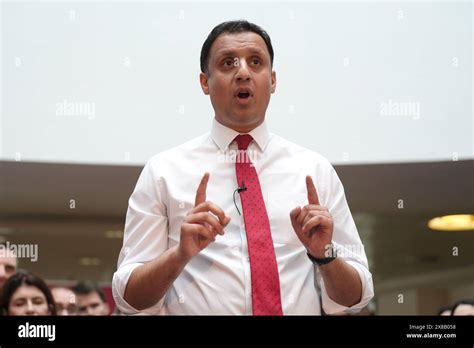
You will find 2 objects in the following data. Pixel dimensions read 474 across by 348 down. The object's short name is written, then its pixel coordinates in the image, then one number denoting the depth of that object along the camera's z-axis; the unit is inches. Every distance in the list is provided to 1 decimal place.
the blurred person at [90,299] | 111.3
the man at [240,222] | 59.0
